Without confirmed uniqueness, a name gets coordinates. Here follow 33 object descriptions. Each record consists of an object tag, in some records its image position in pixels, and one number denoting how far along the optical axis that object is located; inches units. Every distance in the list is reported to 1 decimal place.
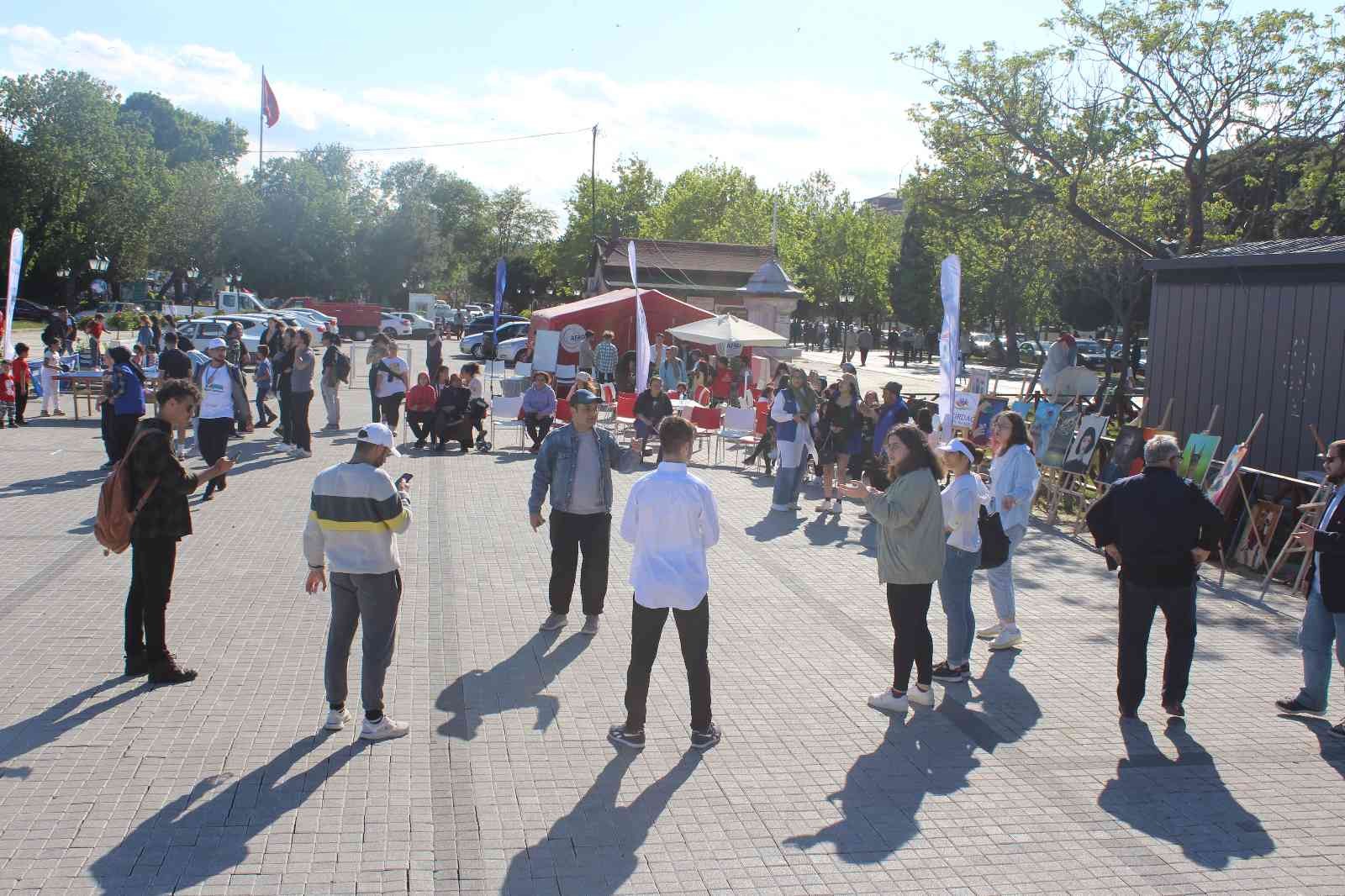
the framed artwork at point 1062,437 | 563.2
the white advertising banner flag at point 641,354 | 608.1
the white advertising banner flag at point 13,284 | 776.9
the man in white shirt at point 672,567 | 222.5
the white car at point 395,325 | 2142.0
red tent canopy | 1069.8
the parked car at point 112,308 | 1964.8
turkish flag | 2453.2
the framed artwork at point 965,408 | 665.6
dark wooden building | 482.6
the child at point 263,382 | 754.8
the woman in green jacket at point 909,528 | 245.8
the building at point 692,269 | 1708.9
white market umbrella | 839.7
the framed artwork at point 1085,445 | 546.0
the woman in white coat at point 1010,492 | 299.0
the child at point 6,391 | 705.6
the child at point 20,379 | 723.4
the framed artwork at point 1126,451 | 524.1
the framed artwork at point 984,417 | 633.0
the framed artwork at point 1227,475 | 431.5
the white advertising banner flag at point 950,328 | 371.9
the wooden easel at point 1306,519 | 365.7
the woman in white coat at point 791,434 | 510.6
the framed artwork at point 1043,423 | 579.8
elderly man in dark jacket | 246.8
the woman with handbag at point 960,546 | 276.4
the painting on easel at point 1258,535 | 427.8
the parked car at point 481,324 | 1884.8
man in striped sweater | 221.8
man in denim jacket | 304.7
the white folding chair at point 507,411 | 711.7
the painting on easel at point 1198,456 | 472.7
